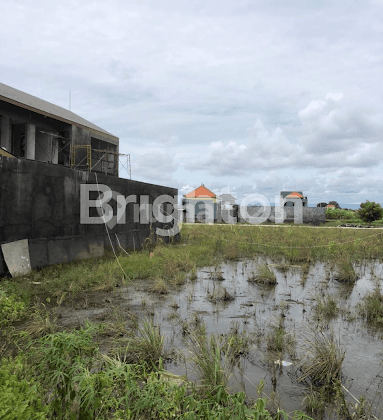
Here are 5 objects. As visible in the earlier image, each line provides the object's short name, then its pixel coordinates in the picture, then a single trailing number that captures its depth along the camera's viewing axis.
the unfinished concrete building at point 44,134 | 15.12
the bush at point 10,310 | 5.50
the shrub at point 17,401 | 1.90
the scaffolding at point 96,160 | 17.91
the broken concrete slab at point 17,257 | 8.59
